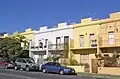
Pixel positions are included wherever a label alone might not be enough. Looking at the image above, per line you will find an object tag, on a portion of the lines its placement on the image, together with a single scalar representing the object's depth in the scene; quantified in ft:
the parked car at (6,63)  61.69
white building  62.97
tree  73.80
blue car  46.74
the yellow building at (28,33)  75.88
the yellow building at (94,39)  52.59
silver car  53.37
